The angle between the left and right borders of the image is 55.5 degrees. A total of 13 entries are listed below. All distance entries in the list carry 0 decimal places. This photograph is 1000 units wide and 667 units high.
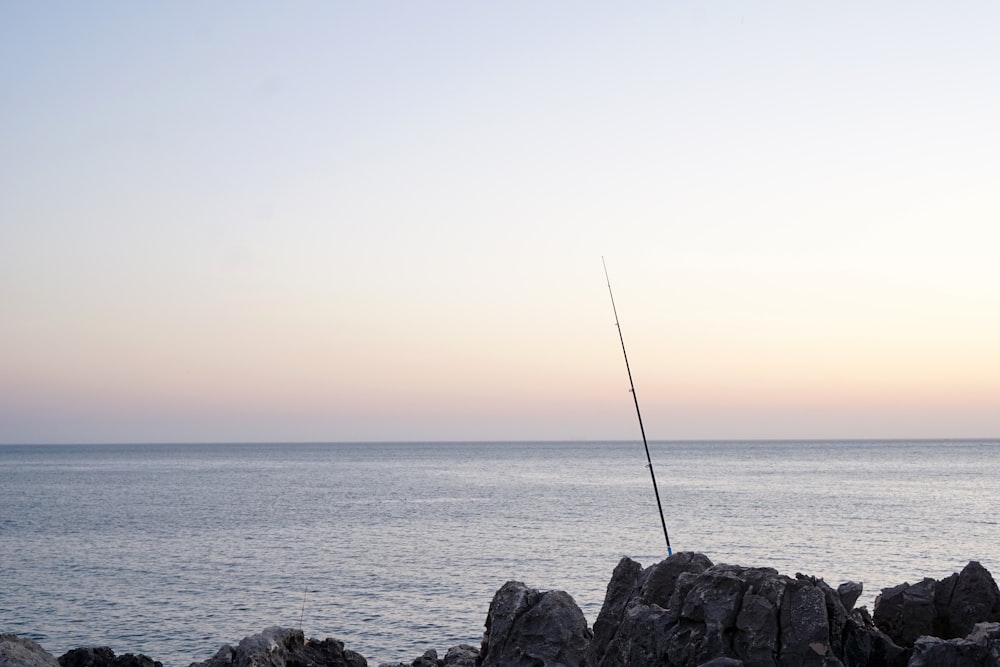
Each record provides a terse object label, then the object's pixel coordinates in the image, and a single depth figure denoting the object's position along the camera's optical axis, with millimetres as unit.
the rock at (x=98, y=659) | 17922
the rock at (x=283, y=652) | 15102
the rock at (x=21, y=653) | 13422
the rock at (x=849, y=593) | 14914
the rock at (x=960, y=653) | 11984
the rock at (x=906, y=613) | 15391
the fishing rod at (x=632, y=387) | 20091
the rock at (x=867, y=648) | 13039
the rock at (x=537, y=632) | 13219
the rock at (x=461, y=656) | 16766
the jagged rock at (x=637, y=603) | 13008
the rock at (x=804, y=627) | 12328
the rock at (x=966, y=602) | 15445
